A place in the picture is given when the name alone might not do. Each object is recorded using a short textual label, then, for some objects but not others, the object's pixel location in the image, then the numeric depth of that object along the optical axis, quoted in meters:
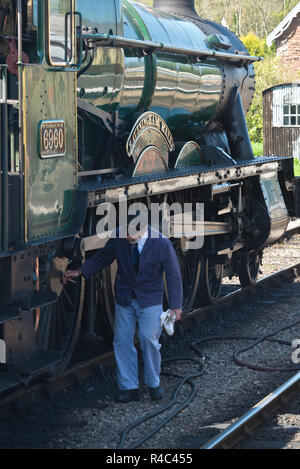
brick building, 71.75
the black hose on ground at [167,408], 11.85
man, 13.94
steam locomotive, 12.10
